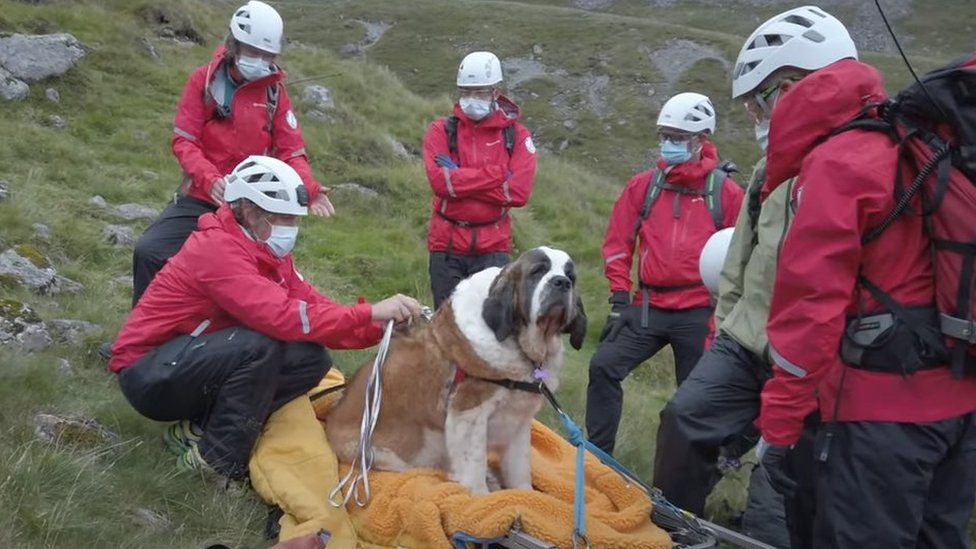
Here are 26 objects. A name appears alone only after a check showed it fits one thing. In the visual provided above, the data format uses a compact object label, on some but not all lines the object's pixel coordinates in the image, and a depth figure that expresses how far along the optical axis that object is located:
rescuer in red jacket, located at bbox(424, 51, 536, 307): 7.76
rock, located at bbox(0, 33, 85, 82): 13.62
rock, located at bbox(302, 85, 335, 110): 18.22
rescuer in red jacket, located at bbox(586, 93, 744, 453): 6.78
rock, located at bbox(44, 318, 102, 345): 6.78
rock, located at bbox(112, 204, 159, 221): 10.70
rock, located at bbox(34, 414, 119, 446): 5.10
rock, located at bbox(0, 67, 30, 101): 13.01
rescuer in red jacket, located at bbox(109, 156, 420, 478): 5.23
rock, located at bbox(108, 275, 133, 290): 8.59
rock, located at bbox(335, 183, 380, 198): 14.38
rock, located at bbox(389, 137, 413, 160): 17.33
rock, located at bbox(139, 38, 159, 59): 17.03
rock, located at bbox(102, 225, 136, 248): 9.64
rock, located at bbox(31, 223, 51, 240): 8.91
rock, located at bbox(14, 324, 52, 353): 6.26
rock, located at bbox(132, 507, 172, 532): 4.71
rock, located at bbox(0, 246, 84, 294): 7.56
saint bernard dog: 5.33
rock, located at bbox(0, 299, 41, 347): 6.25
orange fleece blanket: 4.79
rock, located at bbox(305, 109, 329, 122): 17.53
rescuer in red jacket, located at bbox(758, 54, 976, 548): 3.42
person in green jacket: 4.48
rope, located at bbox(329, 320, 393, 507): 5.14
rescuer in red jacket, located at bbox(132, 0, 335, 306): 6.59
